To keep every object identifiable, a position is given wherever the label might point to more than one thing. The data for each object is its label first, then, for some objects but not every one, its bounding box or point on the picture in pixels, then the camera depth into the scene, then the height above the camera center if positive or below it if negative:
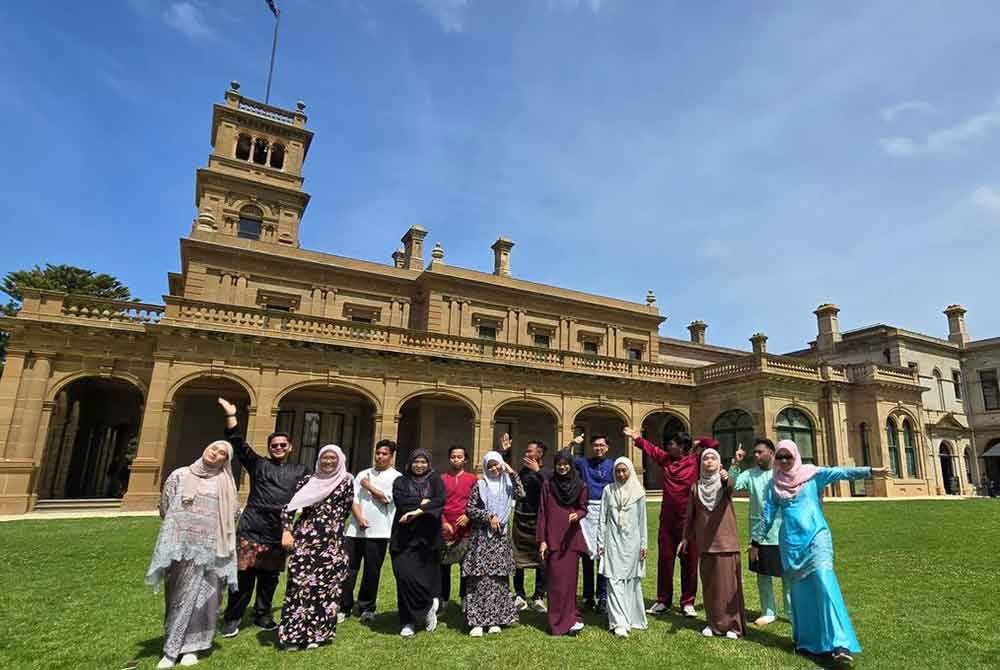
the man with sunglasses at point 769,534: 4.89 -0.56
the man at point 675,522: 5.44 -0.58
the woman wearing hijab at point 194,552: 3.99 -0.77
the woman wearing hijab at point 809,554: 4.00 -0.64
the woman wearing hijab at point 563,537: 4.79 -0.70
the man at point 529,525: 5.59 -0.67
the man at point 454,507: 5.20 -0.48
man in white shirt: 5.16 -0.69
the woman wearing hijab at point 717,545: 4.67 -0.68
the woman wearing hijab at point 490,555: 4.79 -0.86
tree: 27.50 +8.36
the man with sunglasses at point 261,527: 4.64 -0.65
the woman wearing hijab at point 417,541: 4.82 -0.77
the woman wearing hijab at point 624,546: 4.82 -0.74
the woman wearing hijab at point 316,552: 4.34 -0.82
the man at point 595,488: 5.58 -0.26
